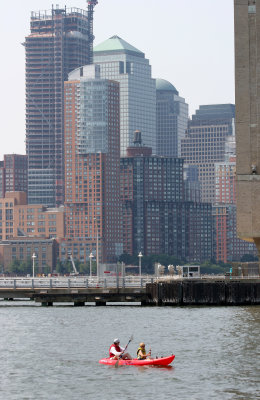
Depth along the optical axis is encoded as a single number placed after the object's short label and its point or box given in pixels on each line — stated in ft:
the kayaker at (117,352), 217.87
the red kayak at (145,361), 213.25
